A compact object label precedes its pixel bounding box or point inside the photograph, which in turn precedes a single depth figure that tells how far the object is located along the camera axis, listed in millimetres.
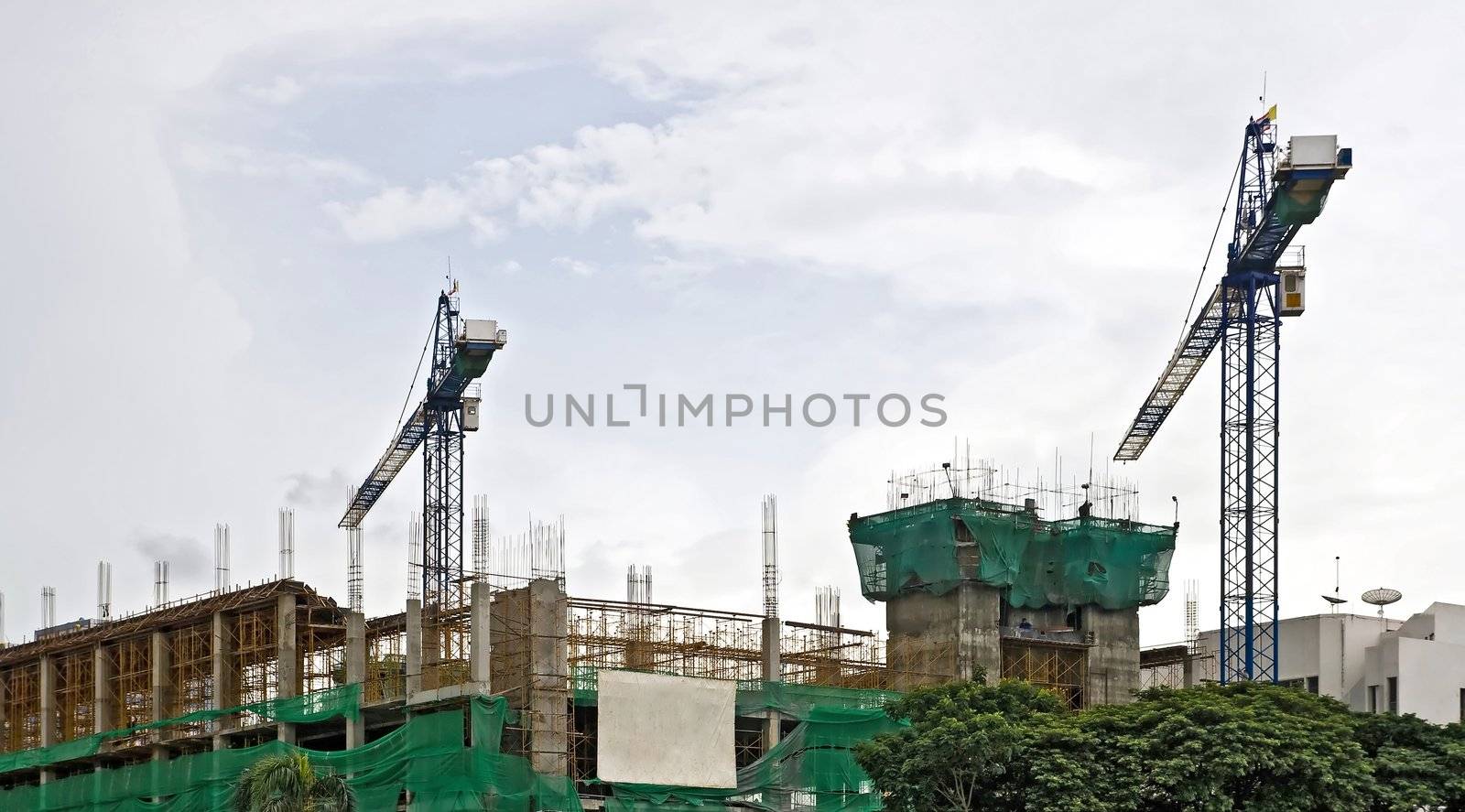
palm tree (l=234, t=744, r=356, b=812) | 55688
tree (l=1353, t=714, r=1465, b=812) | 54812
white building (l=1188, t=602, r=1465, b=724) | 83250
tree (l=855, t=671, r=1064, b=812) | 56906
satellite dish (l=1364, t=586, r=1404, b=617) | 90000
